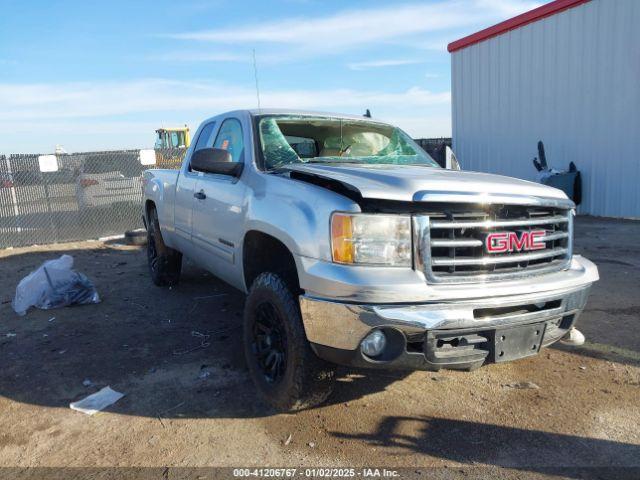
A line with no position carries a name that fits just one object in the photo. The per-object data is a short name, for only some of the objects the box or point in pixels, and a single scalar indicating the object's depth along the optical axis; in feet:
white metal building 36.04
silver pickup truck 8.53
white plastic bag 17.93
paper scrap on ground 10.91
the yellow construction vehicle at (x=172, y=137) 70.59
